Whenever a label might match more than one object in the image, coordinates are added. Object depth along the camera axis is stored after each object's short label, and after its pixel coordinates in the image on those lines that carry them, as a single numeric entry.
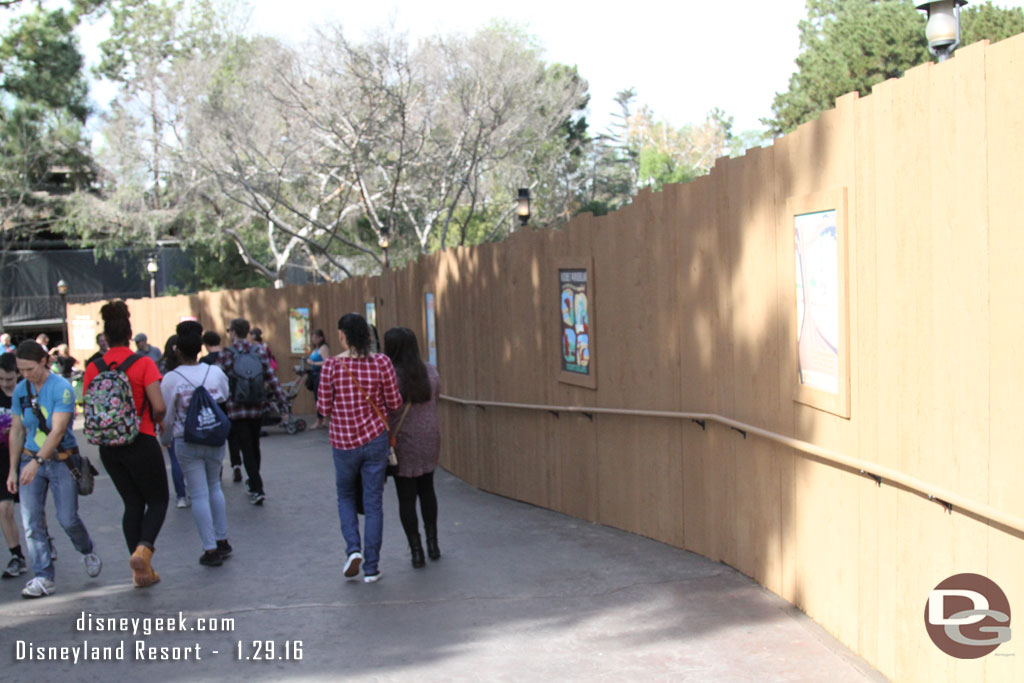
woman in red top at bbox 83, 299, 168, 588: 7.38
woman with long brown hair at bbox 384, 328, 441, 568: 7.76
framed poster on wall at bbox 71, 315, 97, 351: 33.62
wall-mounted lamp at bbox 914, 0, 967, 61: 5.73
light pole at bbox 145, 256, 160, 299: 35.05
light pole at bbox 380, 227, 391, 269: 23.49
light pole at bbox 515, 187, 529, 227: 14.43
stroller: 18.44
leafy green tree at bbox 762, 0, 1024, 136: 31.91
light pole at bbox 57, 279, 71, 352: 37.81
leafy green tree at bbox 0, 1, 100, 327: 42.53
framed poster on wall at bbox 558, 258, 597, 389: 9.01
